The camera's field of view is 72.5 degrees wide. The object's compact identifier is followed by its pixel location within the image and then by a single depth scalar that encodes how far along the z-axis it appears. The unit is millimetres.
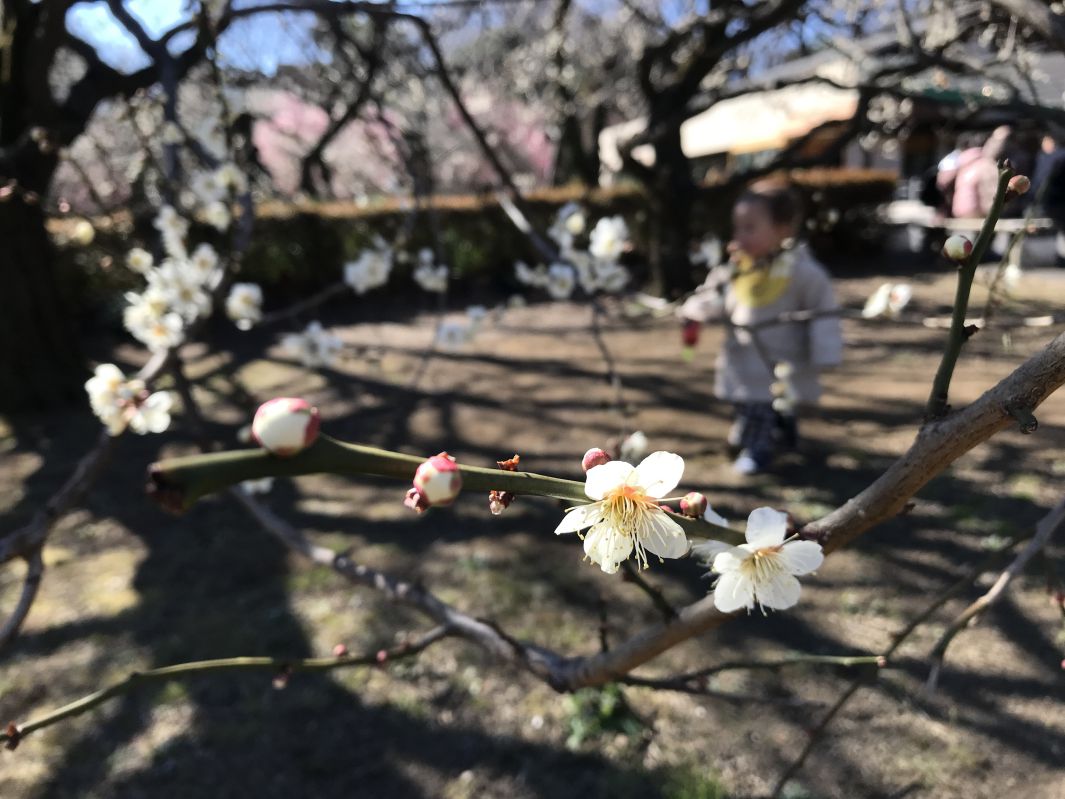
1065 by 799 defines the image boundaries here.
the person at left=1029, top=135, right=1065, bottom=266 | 6608
